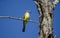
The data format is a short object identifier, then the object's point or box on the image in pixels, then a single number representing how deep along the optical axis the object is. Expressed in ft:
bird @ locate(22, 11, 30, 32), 29.17
